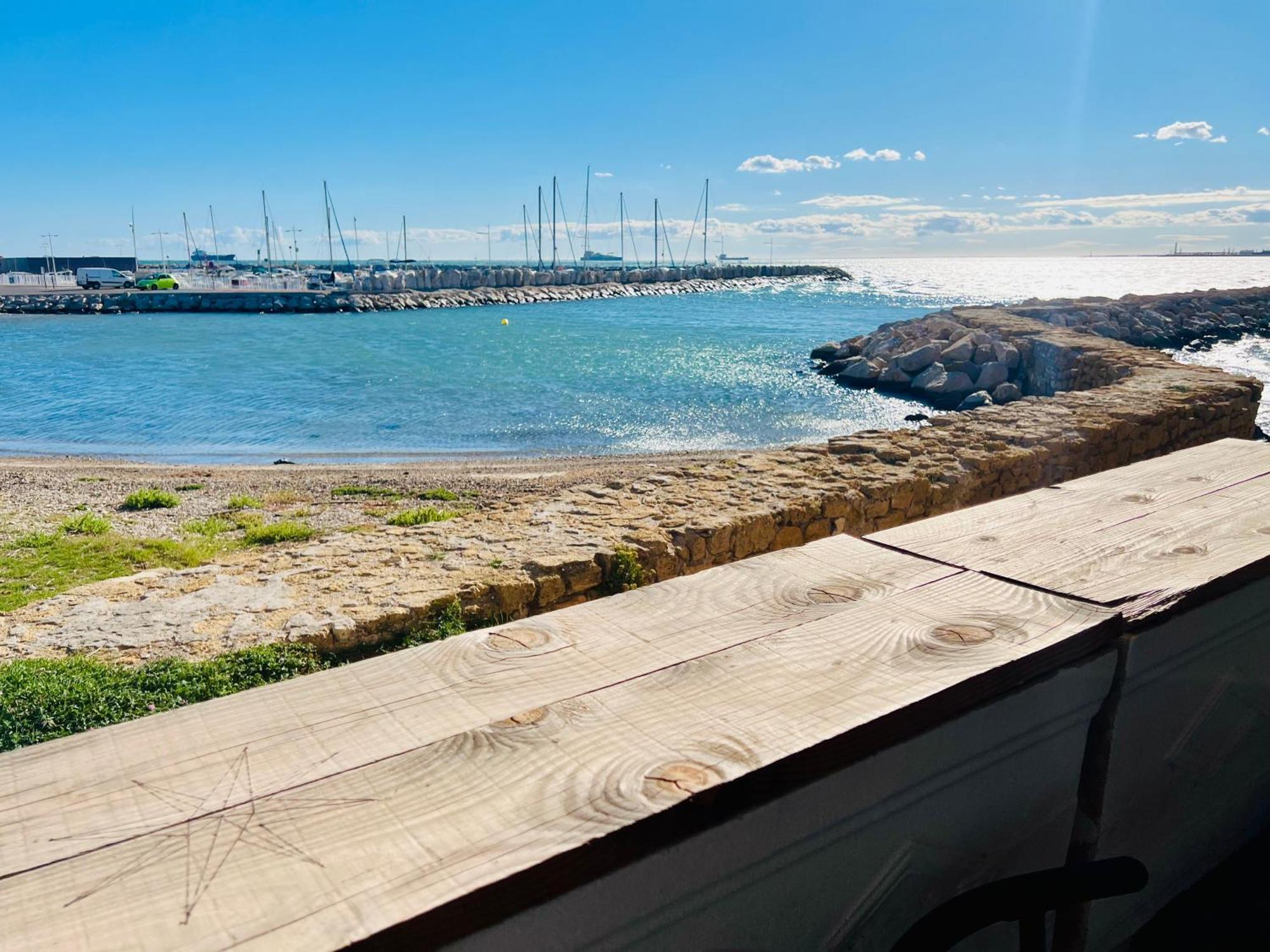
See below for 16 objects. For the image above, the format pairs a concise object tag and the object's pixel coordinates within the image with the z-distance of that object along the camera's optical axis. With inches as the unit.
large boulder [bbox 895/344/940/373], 958.4
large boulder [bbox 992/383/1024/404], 748.0
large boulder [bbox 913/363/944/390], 904.3
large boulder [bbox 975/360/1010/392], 810.8
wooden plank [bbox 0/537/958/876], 33.8
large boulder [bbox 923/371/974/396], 851.4
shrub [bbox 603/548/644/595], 180.7
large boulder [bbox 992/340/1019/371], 820.6
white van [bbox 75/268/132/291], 3184.1
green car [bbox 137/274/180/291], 3036.4
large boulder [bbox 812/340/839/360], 1284.4
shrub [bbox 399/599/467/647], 161.5
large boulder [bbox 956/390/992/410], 754.2
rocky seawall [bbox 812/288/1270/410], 773.3
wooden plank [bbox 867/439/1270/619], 53.6
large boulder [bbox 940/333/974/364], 894.4
